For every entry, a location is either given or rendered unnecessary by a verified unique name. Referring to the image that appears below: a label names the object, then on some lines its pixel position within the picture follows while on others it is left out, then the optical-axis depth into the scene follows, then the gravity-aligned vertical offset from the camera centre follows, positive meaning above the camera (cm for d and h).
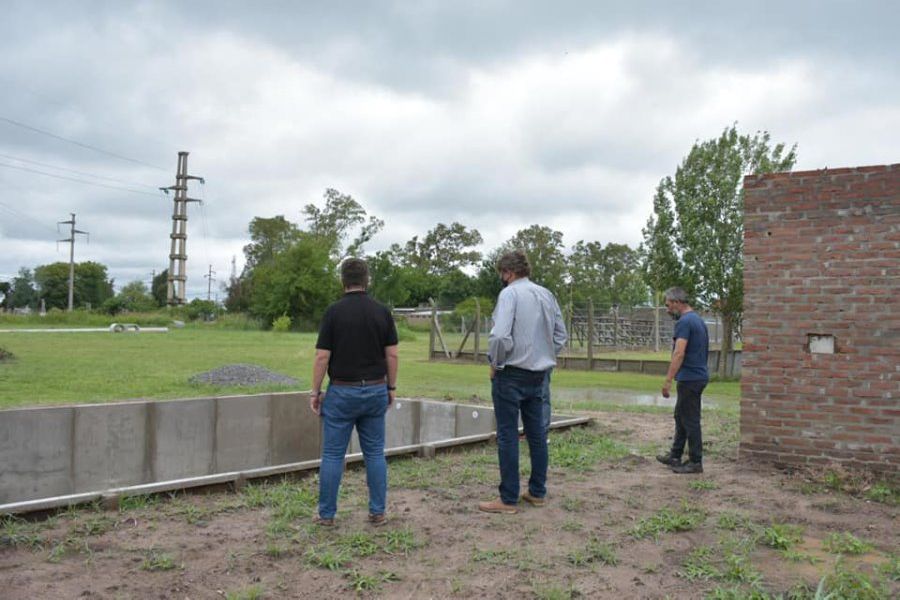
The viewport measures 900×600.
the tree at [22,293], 8206 +185
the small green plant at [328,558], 439 -141
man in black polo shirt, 506 -40
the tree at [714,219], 1920 +285
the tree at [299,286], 4909 +207
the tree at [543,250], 5144 +562
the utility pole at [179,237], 6750 +698
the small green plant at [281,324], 4572 -40
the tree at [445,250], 7500 +713
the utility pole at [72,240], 6581 +635
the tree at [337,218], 6624 +887
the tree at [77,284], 8119 +302
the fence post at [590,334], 2281 -23
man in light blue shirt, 544 -24
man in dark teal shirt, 702 -35
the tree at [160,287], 8906 +328
